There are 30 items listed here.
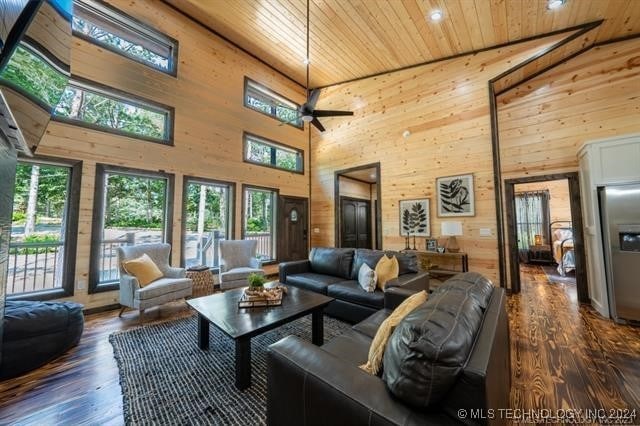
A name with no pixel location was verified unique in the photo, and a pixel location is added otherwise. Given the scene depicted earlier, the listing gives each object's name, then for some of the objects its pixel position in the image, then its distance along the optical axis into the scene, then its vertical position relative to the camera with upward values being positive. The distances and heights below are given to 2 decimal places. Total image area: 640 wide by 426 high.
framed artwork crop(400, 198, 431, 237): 4.96 +0.22
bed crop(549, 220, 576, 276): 5.67 -0.45
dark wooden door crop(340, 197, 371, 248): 6.91 +0.19
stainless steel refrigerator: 2.93 -0.28
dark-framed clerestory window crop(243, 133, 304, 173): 5.65 +1.92
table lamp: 4.50 -0.07
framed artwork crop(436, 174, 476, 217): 4.52 +0.62
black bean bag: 1.98 -0.91
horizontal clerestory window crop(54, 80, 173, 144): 3.47 +1.88
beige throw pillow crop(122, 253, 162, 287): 3.28 -0.53
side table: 3.93 -0.85
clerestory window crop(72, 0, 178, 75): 3.59 +3.21
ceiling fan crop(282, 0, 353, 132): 4.05 +2.00
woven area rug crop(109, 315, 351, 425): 1.60 -1.19
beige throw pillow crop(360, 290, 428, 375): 1.15 -0.55
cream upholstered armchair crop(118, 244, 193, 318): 3.13 -0.73
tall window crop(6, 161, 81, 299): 3.13 +0.01
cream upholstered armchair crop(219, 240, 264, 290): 4.17 -0.61
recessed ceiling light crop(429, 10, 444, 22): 3.67 +3.27
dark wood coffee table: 1.84 -0.77
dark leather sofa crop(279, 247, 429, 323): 2.85 -0.70
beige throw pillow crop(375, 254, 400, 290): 3.00 -0.52
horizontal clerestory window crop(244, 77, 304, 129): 5.68 +3.21
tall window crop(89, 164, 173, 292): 3.60 +0.27
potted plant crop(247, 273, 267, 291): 2.56 -0.56
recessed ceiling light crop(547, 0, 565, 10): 3.29 +3.07
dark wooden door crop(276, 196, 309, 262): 6.15 +0.04
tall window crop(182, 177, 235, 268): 4.62 +0.23
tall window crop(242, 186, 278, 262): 5.57 +0.27
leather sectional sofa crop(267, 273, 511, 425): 0.80 -0.58
